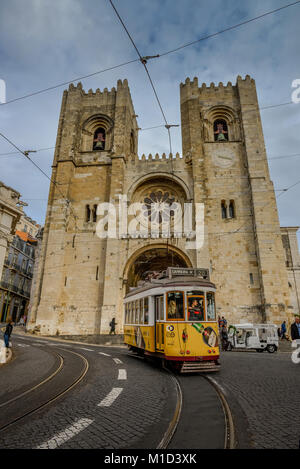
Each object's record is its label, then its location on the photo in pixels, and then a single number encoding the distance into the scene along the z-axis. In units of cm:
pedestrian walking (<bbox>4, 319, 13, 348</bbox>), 960
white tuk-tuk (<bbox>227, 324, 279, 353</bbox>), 1220
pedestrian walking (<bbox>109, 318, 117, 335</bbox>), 1655
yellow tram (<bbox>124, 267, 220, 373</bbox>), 666
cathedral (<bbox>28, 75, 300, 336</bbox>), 1748
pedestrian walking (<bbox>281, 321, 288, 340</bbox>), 1513
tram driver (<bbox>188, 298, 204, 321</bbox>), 698
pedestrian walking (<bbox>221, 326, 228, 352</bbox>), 1302
